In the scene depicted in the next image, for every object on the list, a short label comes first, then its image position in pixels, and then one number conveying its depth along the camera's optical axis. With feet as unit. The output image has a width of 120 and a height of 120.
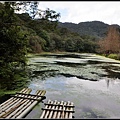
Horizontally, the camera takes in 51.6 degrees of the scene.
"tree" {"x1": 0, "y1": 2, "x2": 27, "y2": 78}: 22.83
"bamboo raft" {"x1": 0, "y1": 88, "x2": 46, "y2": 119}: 13.08
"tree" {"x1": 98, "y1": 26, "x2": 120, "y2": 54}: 97.23
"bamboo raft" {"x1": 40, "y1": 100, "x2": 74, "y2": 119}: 13.11
